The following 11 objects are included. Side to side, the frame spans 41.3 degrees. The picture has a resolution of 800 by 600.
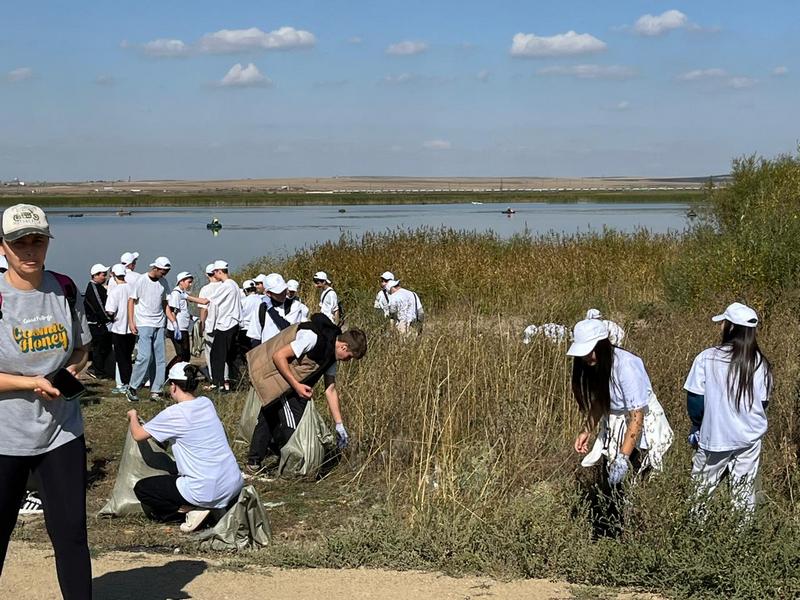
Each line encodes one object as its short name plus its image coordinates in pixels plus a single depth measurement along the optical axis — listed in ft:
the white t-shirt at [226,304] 43.80
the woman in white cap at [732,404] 19.63
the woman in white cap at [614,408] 19.79
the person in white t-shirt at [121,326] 42.42
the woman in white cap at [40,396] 14.07
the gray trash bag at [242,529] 22.80
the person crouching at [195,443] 23.40
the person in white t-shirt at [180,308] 47.34
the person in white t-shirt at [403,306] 46.52
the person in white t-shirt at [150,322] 41.55
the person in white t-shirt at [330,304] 45.89
